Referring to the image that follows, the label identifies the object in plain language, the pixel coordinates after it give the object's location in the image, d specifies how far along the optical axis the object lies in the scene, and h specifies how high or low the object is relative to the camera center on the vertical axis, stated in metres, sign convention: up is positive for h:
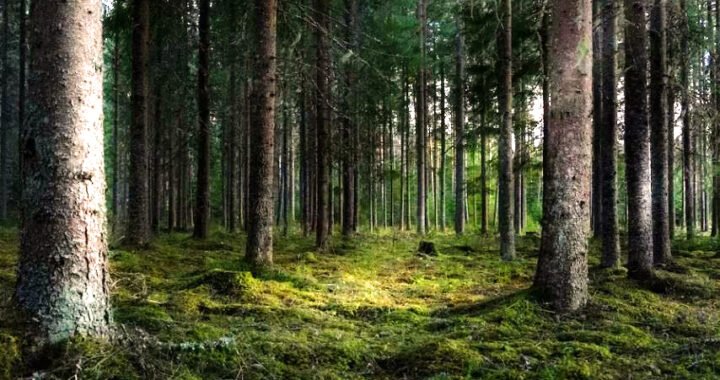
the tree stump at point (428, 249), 14.96 -1.20
